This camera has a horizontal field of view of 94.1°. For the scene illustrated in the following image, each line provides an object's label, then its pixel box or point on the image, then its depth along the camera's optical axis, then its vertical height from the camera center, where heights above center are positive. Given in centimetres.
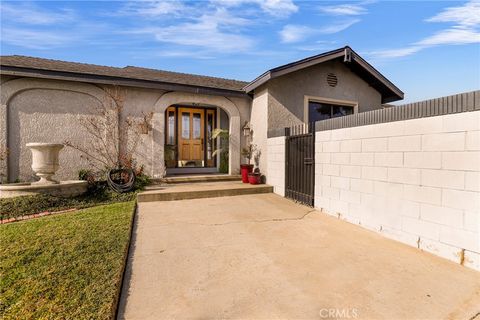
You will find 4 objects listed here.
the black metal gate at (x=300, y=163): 561 -21
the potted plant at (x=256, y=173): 759 -60
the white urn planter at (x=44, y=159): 547 -10
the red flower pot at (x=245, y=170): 794 -52
